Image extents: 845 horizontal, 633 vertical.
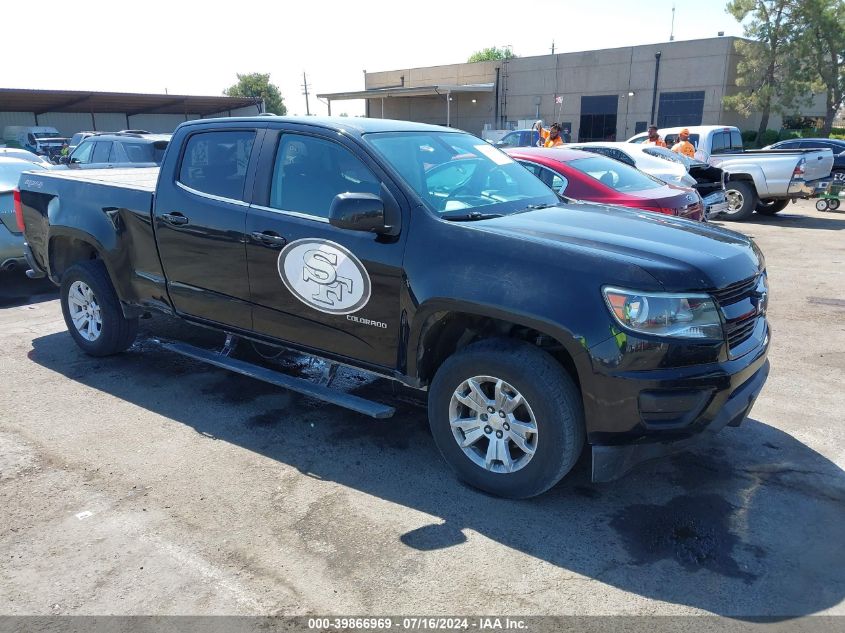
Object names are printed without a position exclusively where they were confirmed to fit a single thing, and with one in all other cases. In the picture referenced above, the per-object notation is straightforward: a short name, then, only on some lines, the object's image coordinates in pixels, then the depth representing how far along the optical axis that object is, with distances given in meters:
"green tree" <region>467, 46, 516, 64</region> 102.20
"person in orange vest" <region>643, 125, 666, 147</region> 15.25
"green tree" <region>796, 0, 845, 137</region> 34.38
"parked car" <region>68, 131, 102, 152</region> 24.75
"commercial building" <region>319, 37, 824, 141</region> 37.44
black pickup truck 3.24
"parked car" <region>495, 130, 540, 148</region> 22.17
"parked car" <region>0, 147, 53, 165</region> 11.70
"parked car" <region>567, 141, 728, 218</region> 11.63
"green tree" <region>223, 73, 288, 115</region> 76.00
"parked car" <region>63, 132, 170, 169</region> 13.80
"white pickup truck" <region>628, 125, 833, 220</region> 13.68
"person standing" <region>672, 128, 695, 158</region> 14.62
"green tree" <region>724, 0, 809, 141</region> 35.34
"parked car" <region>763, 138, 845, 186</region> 19.73
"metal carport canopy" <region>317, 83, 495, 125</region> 43.34
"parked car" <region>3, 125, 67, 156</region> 27.22
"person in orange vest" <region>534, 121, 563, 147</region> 14.67
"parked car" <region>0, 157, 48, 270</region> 7.99
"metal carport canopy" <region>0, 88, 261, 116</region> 34.92
